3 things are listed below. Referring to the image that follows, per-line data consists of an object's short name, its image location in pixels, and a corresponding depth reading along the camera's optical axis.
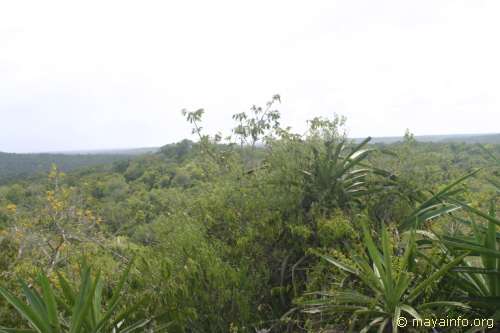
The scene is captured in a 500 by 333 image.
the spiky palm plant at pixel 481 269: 2.93
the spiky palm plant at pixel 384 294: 2.82
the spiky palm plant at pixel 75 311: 3.10
